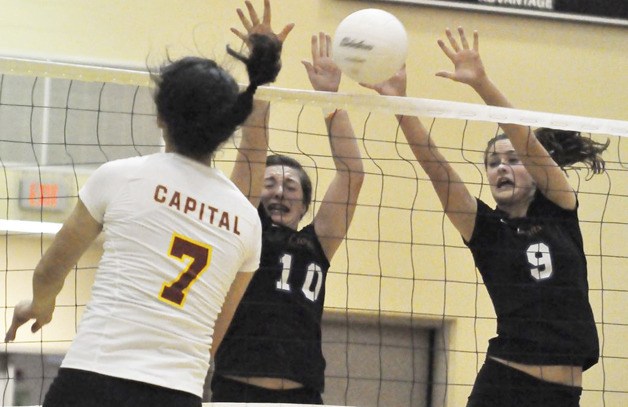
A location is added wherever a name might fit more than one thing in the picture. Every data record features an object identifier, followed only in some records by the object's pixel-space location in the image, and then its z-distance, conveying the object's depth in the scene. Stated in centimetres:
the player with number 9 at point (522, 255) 707
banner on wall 1188
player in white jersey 420
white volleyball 688
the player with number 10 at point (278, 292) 691
